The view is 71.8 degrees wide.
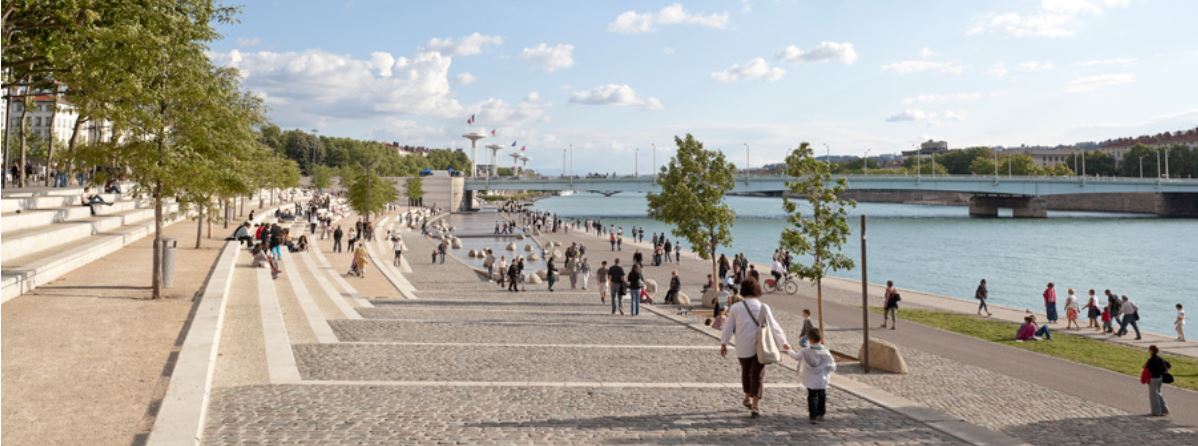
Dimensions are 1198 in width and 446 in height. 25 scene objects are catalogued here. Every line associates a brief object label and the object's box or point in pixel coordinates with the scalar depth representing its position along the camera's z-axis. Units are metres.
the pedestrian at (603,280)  22.84
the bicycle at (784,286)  30.09
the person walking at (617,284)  19.55
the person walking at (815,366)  8.39
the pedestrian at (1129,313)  21.56
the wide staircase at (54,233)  15.38
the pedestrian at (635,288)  19.25
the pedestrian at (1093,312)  23.34
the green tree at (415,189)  126.31
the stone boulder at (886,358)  13.27
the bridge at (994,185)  100.62
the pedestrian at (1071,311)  23.41
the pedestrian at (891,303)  20.45
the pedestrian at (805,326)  13.79
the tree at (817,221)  17.61
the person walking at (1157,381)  11.05
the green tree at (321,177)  134.88
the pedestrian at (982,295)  25.64
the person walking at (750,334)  8.19
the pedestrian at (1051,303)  23.88
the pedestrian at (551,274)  28.38
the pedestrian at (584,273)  29.41
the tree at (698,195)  25.28
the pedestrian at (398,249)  36.27
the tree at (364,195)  67.25
